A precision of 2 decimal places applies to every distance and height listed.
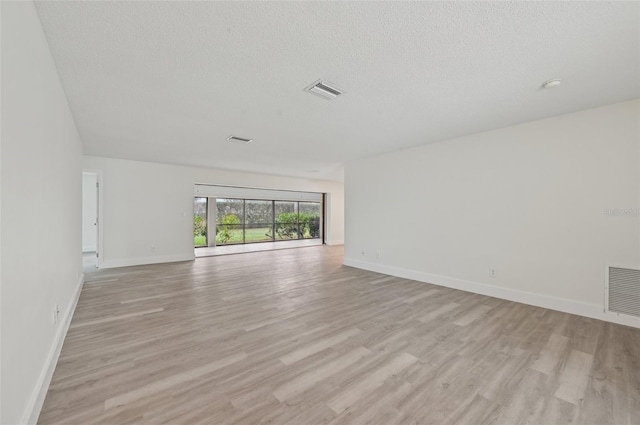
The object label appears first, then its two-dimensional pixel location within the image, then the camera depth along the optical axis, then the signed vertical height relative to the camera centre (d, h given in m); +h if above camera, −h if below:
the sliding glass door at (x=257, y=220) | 9.69 -0.37
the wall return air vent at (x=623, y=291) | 2.83 -0.85
